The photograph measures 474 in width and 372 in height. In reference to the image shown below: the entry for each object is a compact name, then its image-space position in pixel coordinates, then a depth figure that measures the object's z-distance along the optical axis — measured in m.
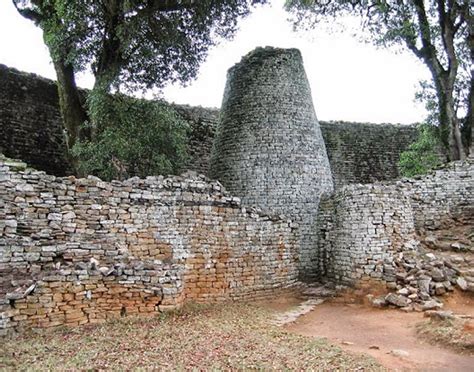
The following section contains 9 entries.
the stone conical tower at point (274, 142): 12.51
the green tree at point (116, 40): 11.12
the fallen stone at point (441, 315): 7.57
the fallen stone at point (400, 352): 6.27
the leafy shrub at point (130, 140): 10.70
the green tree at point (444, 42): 14.47
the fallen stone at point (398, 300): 9.13
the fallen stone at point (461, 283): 9.34
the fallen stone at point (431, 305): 8.76
